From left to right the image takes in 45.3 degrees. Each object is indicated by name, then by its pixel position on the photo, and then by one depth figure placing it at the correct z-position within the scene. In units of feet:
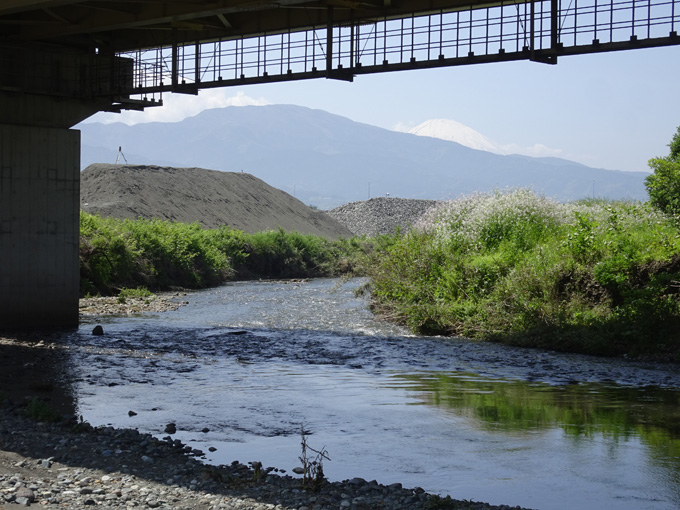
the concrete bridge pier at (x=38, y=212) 72.38
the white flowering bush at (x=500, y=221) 84.43
